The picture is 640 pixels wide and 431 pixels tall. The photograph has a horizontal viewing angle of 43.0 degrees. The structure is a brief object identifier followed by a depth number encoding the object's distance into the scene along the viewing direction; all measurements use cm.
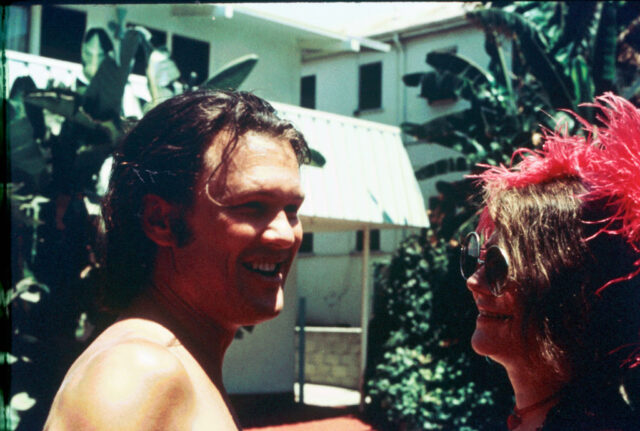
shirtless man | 158
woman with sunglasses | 193
